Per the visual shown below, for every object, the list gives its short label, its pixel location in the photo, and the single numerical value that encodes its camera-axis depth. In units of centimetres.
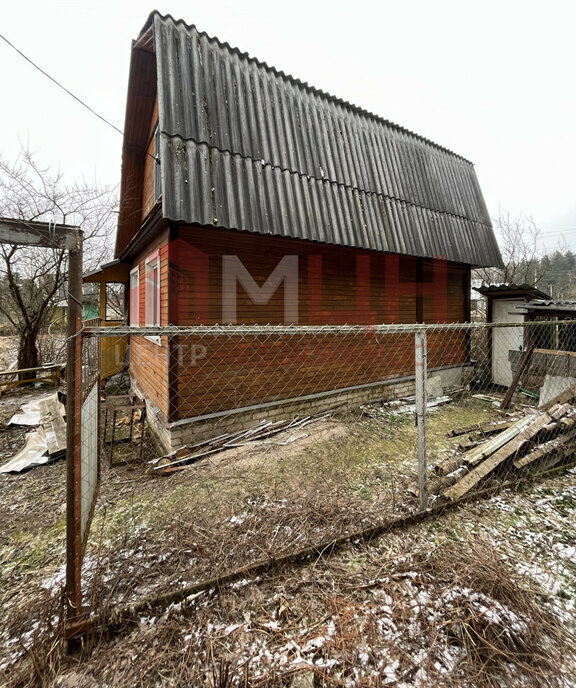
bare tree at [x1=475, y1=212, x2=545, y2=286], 1808
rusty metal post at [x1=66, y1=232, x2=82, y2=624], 183
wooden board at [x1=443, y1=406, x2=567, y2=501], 327
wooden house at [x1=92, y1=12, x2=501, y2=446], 493
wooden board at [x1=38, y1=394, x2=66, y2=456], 511
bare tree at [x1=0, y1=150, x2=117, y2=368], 1058
